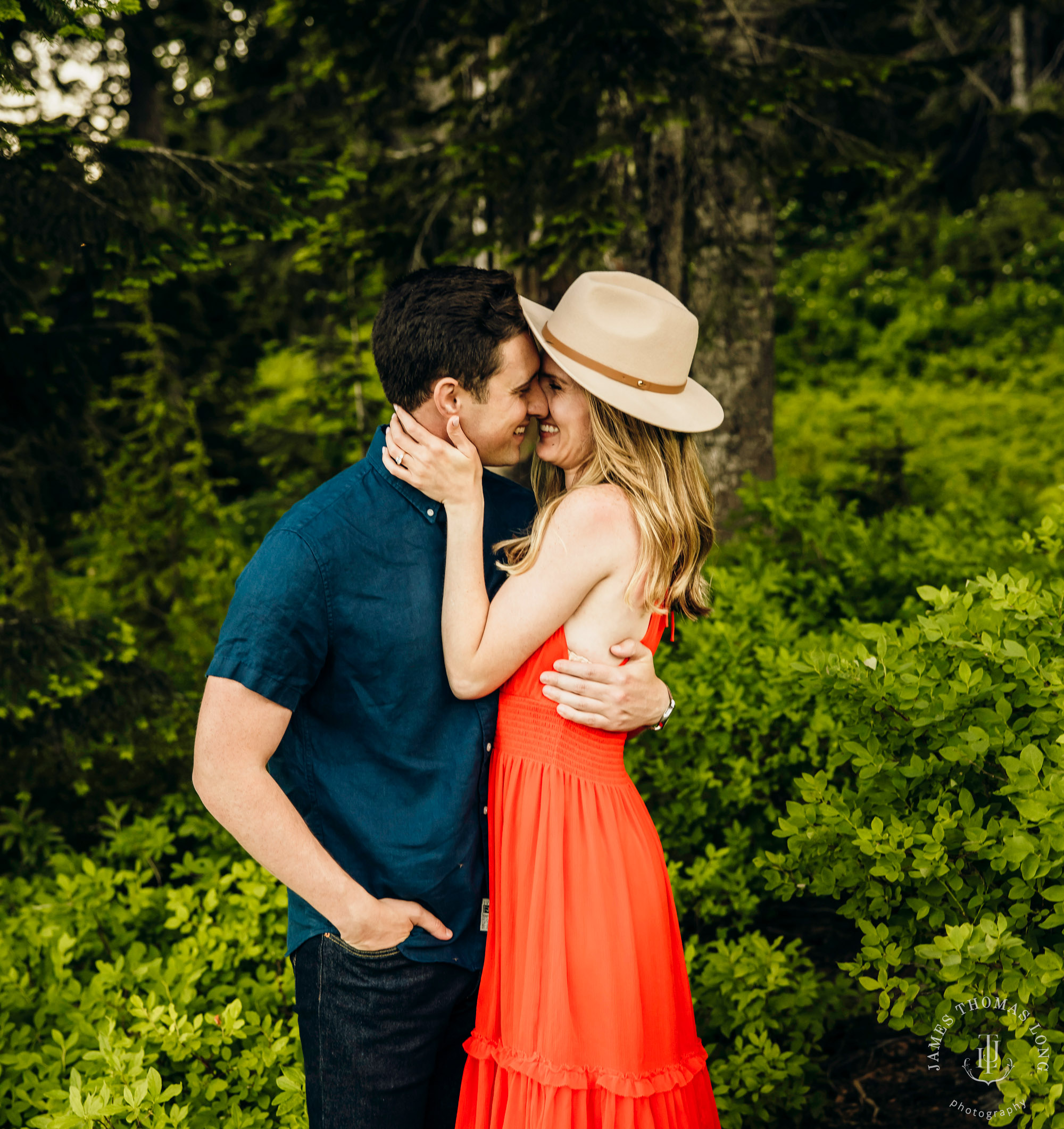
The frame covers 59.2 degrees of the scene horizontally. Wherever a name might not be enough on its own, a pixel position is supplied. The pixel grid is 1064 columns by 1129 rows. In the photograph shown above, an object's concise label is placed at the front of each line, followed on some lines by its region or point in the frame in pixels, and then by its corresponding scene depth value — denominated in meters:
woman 1.96
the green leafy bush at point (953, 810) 1.88
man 1.82
